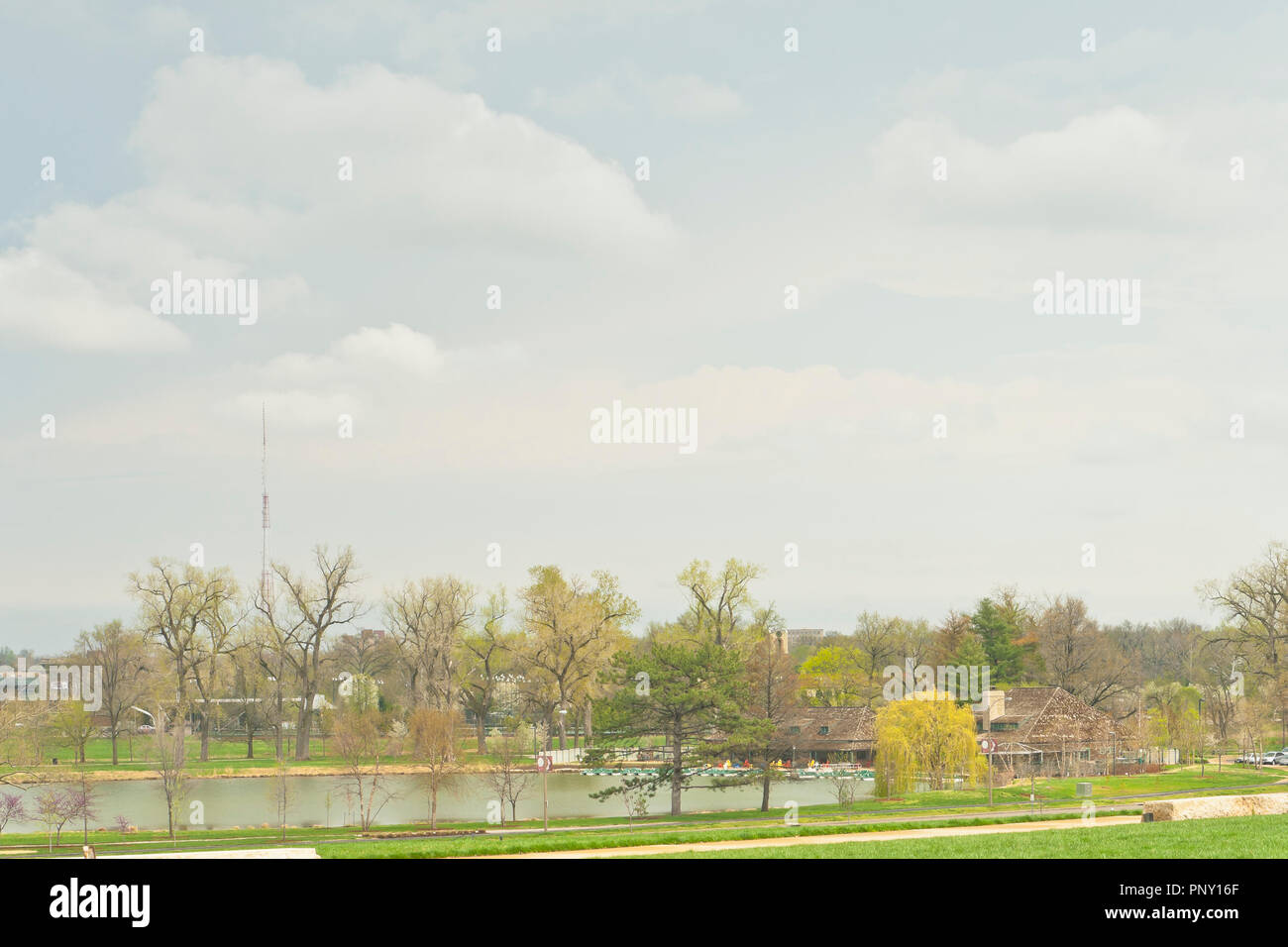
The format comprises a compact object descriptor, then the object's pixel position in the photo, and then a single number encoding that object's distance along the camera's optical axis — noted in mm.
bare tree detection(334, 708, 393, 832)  69312
